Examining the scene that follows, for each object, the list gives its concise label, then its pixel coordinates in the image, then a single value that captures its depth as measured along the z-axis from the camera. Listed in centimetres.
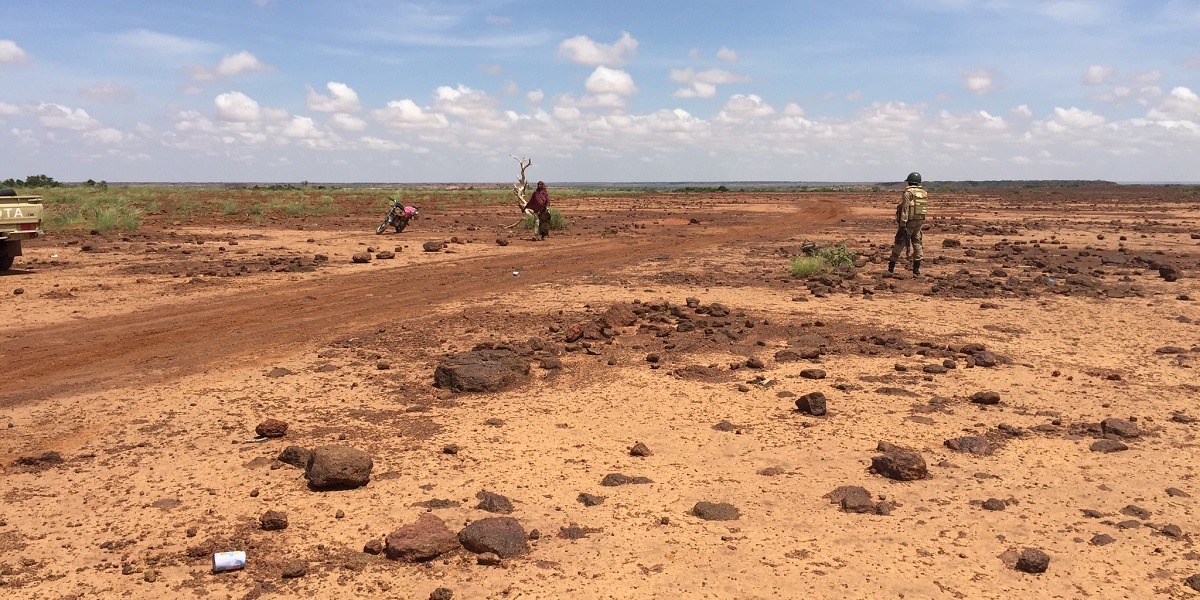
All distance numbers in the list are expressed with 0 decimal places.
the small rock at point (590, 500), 521
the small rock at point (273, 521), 481
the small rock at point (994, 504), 517
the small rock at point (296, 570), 429
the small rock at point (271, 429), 638
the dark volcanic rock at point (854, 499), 514
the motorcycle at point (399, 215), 2667
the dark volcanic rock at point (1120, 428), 649
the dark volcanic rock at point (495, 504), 508
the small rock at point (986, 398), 736
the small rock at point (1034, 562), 436
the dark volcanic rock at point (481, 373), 770
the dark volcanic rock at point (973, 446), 617
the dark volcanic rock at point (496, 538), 454
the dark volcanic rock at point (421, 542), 448
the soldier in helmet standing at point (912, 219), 1555
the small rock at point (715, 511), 502
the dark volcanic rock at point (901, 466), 560
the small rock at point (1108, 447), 617
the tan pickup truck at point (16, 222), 1515
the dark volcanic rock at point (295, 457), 581
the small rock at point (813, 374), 816
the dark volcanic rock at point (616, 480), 554
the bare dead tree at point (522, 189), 2470
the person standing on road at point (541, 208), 2348
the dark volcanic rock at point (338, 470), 536
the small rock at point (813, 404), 702
